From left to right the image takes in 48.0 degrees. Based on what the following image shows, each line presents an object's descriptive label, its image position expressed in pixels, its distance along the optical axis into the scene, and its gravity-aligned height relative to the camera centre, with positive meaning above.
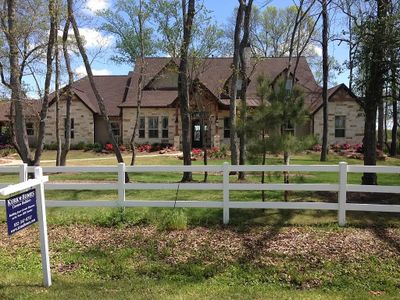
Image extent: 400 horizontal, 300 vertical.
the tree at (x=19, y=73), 15.27 +2.18
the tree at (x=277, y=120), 9.50 +0.30
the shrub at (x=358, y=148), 29.79 -0.93
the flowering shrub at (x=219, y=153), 26.28 -1.10
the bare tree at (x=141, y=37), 19.93 +4.49
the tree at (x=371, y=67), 10.27 +1.68
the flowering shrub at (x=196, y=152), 27.59 -1.11
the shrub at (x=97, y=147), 32.75 -0.93
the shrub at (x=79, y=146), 34.47 -0.89
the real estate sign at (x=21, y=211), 5.16 -0.91
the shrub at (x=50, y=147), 34.38 -0.96
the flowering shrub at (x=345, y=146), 31.47 -0.85
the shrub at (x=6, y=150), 32.19 -1.13
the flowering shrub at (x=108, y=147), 32.47 -0.92
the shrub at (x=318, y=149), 30.52 -1.01
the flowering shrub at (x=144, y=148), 31.85 -0.98
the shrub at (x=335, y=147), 31.23 -0.91
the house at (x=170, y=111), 33.09 +1.77
